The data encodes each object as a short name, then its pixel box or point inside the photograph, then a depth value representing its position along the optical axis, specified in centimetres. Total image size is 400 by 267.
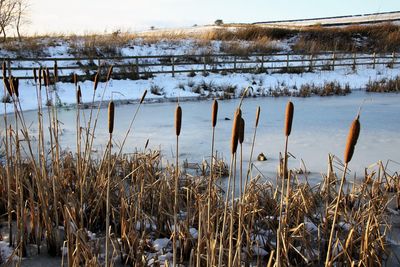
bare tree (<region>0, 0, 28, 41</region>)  2132
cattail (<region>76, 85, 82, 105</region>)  298
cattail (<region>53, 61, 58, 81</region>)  295
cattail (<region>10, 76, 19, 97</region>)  266
